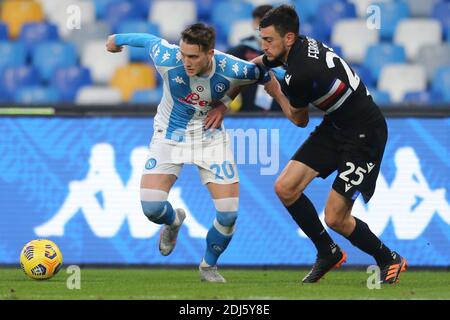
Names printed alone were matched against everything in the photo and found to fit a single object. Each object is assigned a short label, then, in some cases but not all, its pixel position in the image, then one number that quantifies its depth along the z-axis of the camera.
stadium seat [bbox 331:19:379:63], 14.62
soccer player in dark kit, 8.87
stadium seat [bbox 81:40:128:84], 15.02
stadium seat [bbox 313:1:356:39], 14.82
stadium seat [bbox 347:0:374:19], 15.00
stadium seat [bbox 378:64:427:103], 14.13
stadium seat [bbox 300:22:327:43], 14.53
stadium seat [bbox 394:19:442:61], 14.63
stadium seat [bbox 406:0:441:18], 15.09
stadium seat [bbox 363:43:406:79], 14.49
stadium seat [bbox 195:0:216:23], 15.39
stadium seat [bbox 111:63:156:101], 14.70
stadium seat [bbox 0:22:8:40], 15.58
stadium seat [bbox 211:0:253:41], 15.11
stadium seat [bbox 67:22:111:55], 15.34
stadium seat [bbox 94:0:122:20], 15.70
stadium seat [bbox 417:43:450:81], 14.30
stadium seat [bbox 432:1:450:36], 14.80
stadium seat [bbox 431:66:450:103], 13.88
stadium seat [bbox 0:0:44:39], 15.80
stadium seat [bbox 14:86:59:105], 14.65
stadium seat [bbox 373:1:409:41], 14.95
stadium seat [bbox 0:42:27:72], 15.16
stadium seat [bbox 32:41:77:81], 15.05
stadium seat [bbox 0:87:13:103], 14.88
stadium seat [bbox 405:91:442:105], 13.78
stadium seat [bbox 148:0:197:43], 15.22
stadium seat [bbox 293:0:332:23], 15.09
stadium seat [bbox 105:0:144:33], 15.42
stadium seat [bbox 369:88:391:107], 13.95
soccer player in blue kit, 9.22
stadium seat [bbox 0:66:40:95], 14.89
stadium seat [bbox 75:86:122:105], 14.36
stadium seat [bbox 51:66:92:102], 14.70
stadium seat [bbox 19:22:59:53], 15.40
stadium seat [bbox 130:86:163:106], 14.03
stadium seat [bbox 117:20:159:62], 14.95
